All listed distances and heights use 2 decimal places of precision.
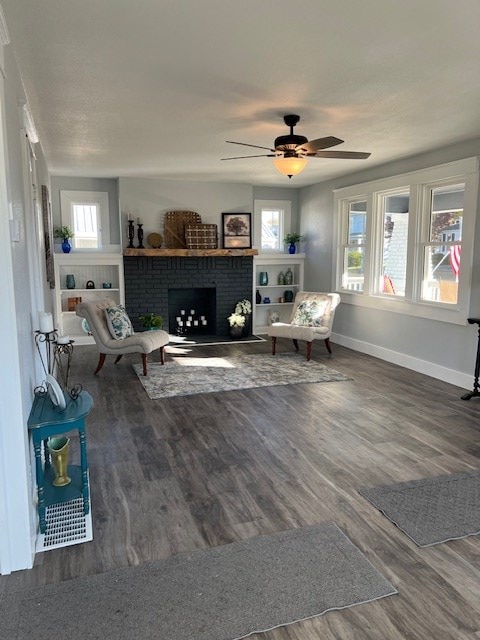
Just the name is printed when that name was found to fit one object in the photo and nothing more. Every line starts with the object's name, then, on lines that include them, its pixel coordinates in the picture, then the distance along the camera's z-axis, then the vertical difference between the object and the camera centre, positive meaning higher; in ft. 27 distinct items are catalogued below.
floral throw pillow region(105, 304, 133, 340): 17.40 -2.60
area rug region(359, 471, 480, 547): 7.47 -4.40
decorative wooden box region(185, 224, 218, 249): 23.12 +0.90
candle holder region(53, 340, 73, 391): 9.43 -1.97
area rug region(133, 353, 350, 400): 15.42 -4.37
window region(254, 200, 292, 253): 25.45 +1.70
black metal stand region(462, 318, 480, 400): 14.15 -3.97
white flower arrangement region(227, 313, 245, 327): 23.77 -3.36
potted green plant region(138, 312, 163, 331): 20.53 -2.98
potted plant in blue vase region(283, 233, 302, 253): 25.23 +0.76
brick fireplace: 22.97 -1.47
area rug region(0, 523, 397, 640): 5.56 -4.43
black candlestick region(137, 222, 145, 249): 22.29 +0.91
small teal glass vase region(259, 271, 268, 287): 25.48 -1.36
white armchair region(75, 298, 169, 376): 16.83 -3.13
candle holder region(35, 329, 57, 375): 8.57 -2.26
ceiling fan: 11.92 +2.69
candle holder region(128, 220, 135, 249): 22.39 +1.05
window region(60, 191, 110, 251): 22.44 +1.77
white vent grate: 7.23 -4.40
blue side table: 7.19 -2.81
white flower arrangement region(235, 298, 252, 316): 24.32 -2.80
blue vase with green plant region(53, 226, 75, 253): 21.75 +0.89
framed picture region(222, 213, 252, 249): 24.11 +1.24
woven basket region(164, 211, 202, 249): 23.04 +1.39
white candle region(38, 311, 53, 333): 8.69 -1.28
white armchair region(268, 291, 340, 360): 19.43 -2.93
